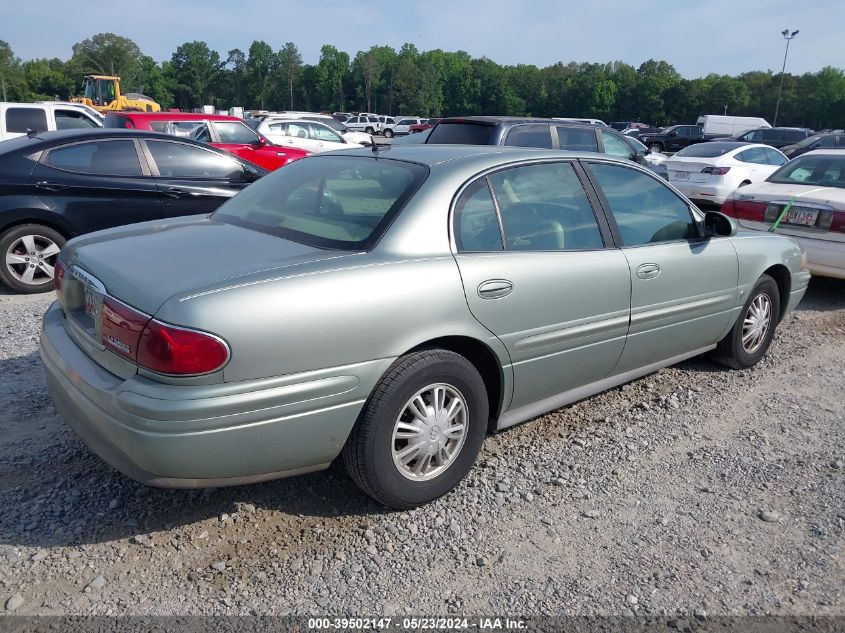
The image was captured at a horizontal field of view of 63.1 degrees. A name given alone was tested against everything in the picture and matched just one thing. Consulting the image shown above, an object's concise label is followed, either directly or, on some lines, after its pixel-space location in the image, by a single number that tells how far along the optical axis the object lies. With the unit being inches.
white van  1576.3
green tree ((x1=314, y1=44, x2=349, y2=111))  4456.2
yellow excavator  1381.6
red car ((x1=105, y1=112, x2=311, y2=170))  508.1
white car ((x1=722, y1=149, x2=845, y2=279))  254.8
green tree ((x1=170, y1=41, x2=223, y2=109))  4650.6
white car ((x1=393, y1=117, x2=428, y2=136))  1907.0
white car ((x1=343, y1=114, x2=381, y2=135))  1929.1
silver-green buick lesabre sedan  97.7
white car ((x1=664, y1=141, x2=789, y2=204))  477.4
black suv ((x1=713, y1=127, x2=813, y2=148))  1059.9
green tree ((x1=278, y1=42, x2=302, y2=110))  4633.4
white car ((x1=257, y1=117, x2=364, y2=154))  671.8
